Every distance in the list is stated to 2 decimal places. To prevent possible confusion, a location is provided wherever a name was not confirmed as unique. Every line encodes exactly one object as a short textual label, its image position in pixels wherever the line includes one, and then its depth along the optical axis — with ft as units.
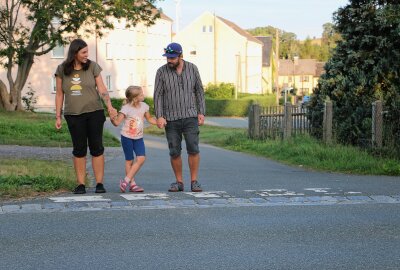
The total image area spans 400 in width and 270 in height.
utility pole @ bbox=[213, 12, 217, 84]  301.84
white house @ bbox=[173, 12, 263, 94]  304.09
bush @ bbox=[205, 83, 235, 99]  266.10
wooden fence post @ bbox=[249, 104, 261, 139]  81.30
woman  27.89
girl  30.22
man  28.89
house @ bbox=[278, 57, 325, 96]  486.38
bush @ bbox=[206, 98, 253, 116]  243.19
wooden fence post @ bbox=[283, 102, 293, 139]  69.51
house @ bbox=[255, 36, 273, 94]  364.58
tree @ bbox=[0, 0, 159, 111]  104.58
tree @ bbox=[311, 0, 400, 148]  50.98
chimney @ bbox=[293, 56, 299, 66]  448.65
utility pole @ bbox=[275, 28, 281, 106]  235.48
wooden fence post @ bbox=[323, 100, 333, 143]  55.45
